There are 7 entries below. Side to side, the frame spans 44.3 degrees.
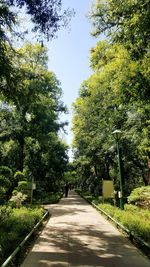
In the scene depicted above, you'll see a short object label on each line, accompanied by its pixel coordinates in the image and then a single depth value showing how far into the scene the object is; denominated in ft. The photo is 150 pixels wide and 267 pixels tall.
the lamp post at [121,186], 32.27
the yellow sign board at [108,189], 42.42
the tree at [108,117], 27.03
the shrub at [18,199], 34.17
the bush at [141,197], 34.05
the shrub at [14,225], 15.54
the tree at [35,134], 56.55
